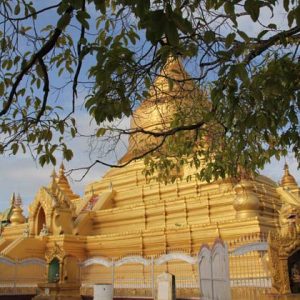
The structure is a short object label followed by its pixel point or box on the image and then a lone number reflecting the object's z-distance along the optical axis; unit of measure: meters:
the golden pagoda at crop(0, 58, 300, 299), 14.04
